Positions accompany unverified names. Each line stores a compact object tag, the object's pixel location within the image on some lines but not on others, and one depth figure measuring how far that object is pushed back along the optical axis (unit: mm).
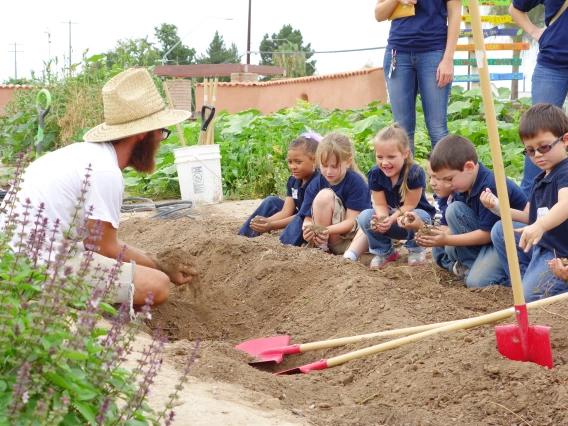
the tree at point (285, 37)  61925
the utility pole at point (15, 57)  47334
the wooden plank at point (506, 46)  13642
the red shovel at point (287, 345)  3383
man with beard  3426
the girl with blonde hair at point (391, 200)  4918
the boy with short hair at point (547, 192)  3719
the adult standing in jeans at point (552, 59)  4949
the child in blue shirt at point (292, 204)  5664
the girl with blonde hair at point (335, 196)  5281
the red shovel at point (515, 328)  2832
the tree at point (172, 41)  50938
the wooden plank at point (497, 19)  13141
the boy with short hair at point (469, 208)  4293
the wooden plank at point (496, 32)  12556
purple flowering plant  1572
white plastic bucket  8094
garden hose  7480
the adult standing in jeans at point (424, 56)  5484
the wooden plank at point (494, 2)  12727
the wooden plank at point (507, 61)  13492
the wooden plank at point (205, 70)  21105
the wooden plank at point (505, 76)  12808
